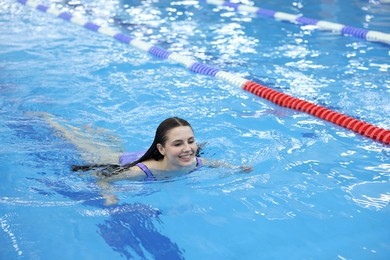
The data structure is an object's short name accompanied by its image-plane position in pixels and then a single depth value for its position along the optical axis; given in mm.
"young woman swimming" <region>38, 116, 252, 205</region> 3855
